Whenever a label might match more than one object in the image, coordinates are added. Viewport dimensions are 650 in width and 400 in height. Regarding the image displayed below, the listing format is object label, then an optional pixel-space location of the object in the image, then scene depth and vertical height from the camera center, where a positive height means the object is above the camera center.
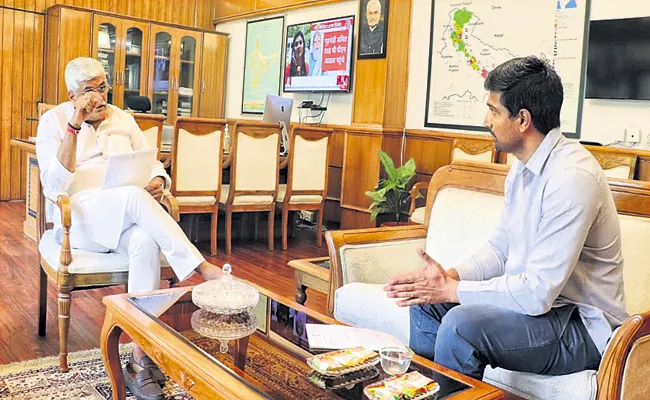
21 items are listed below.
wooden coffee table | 1.43 -0.55
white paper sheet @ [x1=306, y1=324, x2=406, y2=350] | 1.68 -0.53
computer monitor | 5.41 +0.26
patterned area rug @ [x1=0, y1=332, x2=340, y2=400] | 1.47 -0.93
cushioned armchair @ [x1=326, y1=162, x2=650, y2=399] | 1.66 -0.39
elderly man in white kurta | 2.48 -0.27
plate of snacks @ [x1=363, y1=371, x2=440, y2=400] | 1.34 -0.52
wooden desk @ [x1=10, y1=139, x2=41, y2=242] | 3.78 -0.45
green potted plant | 5.13 -0.35
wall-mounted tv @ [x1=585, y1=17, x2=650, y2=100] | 4.12 +0.69
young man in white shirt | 1.60 -0.31
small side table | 2.70 -0.58
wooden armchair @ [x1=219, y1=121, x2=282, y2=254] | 4.69 -0.22
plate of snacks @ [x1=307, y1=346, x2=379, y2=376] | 1.49 -0.52
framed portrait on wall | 5.64 +1.10
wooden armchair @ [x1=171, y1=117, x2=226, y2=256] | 4.43 -0.20
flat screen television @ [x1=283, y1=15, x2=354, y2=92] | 6.15 +0.92
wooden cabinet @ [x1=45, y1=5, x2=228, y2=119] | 6.62 +0.88
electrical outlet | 4.21 +0.18
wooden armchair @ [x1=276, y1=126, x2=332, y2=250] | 4.99 -0.24
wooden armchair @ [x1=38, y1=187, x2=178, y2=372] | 2.38 -0.54
